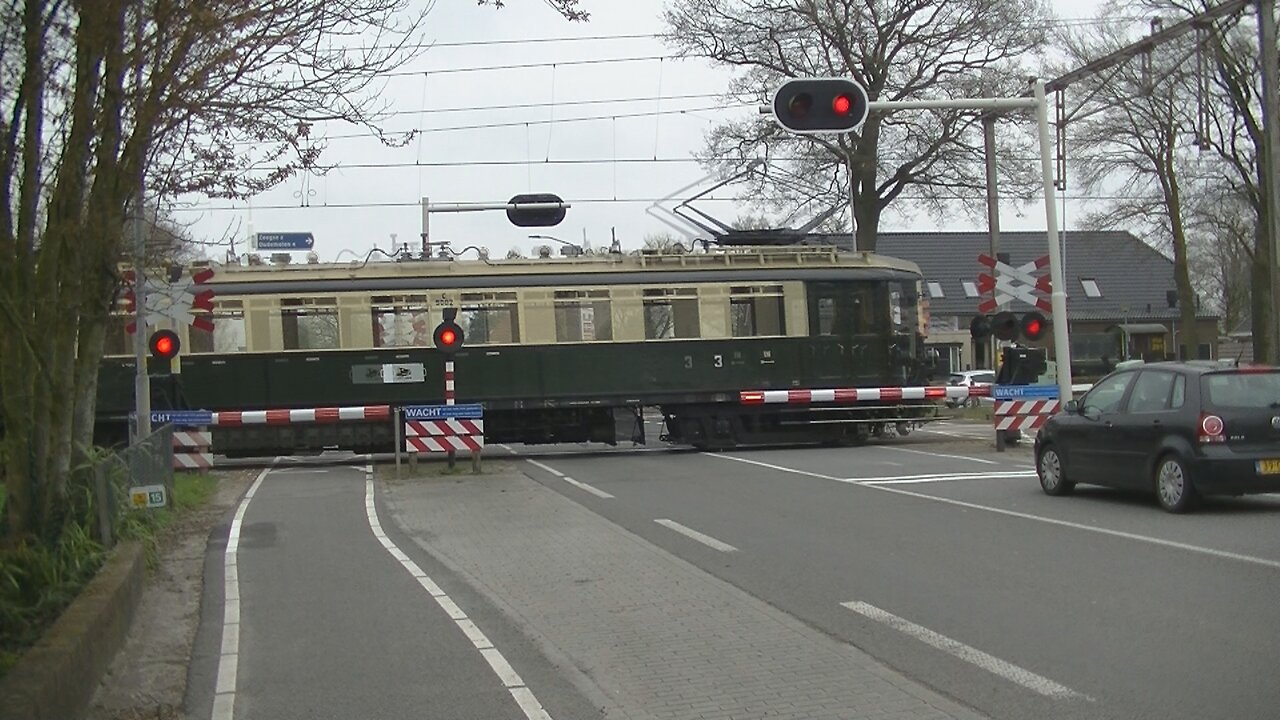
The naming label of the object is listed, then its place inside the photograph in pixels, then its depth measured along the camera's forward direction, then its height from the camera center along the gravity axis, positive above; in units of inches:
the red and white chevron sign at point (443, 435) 813.2 -22.1
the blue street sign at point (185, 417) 860.0 -3.9
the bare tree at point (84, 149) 341.7 +75.0
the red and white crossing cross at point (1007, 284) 843.4 +57.6
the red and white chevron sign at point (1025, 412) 869.8 -26.4
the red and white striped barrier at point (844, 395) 993.5 -10.9
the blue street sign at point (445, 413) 816.9 -8.4
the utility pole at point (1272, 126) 894.4 +166.0
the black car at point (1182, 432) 491.5 -26.2
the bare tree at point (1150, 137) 1449.3 +273.9
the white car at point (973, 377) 1595.5 -3.4
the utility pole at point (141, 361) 595.2 +29.0
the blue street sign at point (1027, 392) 867.4 -13.4
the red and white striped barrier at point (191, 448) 836.0 -23.6
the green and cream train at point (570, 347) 959.0 +35.9
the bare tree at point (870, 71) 1257.4 +301.4
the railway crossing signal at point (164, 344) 801.0 +42.0
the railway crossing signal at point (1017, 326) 845.8 +30.2
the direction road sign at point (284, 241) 1702.8 +217.5
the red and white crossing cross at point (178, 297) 613.3 +61.0
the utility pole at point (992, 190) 1051.9 +147.1
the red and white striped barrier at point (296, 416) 940.6 -7.0
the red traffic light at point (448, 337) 888.3 +42.4
